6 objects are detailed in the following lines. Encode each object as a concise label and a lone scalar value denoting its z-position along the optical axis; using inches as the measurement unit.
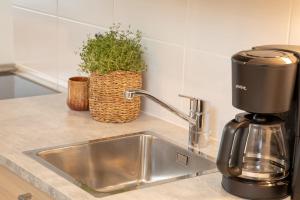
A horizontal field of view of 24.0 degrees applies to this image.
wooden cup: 96.3
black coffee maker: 65.4
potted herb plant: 90.3
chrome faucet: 85.1
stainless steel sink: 83.9
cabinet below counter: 74.4
